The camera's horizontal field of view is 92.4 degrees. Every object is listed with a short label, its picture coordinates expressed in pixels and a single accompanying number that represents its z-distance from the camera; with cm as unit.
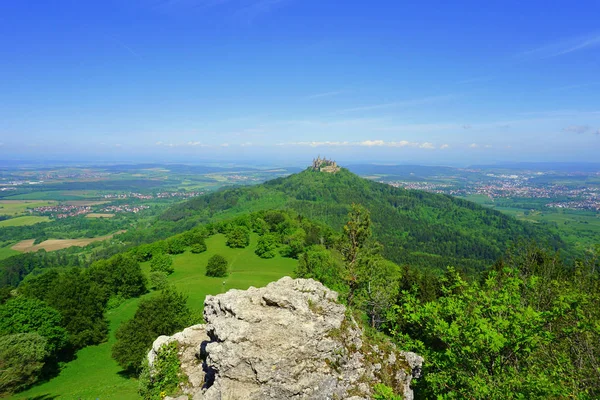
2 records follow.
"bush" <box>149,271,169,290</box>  5032
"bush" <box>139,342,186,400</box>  1399
